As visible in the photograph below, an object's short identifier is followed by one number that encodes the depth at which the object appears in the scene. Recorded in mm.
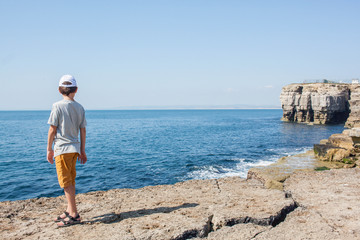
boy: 4809
